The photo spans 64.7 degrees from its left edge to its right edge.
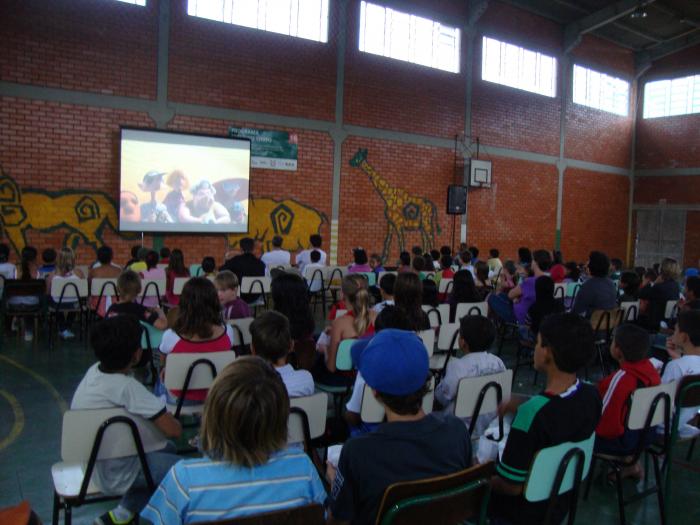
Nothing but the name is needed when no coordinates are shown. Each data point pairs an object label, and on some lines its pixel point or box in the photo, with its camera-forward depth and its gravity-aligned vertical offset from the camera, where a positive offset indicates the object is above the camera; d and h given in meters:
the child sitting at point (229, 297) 4.62 -0.54
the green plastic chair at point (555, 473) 1.93 -0.80
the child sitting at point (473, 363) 2.98 -0.64
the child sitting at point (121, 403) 2.22 -0.71
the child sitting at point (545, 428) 2.01 -0.66
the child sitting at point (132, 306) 4.21 -0.58
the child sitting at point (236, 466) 1.44 -0.62
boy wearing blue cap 1.63 -0.61
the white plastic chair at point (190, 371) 3.04 -0.77
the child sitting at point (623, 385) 2.84 -0.71
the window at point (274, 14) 8.97 +3.78
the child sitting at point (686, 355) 3.16 -0.63
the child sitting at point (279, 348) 2.70 -0.55
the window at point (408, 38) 10.71 +4.16
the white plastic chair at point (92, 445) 2.06 -0.83
